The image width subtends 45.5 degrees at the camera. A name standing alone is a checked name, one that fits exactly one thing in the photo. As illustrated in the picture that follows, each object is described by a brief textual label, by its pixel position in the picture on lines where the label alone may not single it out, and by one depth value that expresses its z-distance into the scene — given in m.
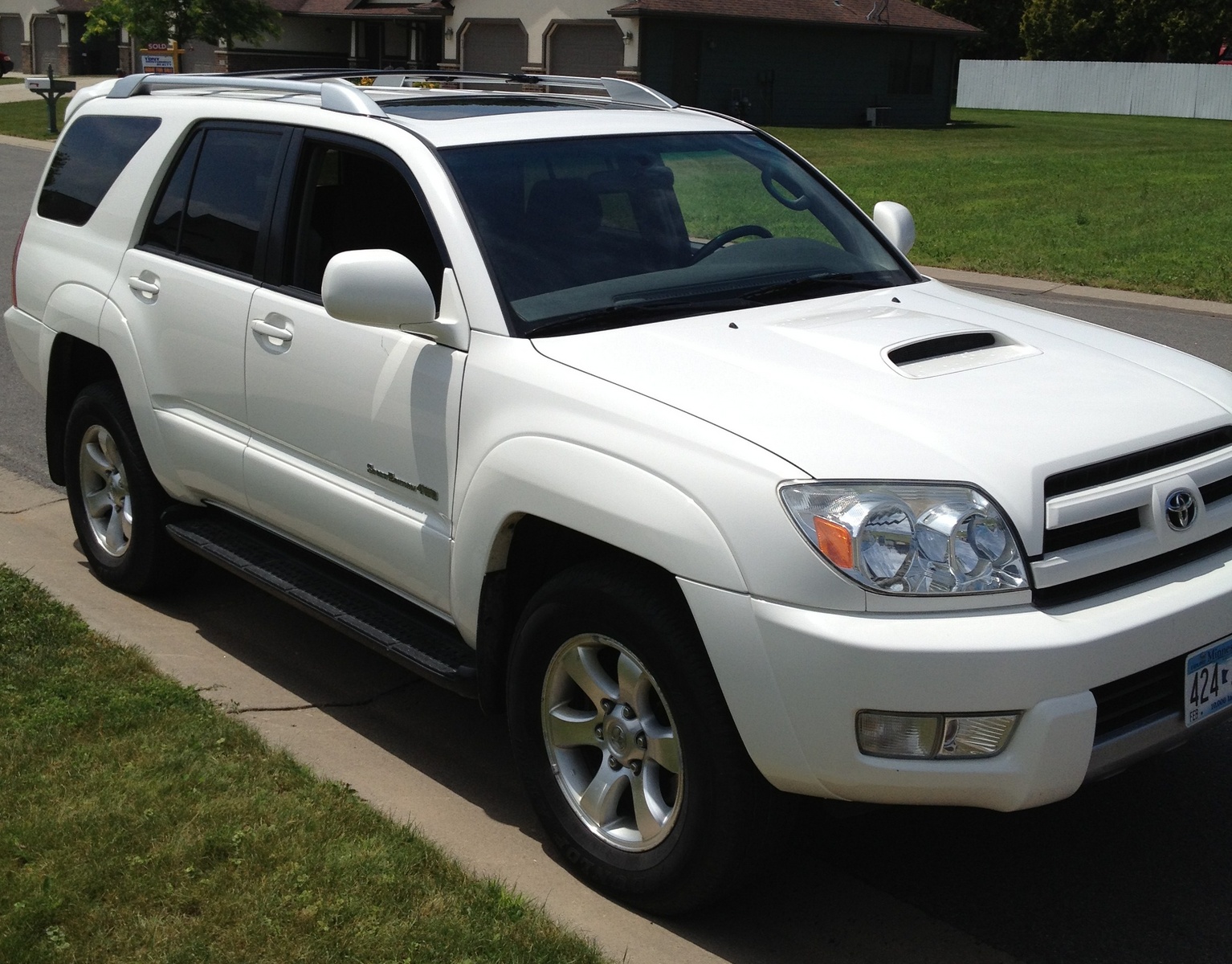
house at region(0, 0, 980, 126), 38.59
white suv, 3.14
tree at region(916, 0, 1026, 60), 61.41
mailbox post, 30.67
